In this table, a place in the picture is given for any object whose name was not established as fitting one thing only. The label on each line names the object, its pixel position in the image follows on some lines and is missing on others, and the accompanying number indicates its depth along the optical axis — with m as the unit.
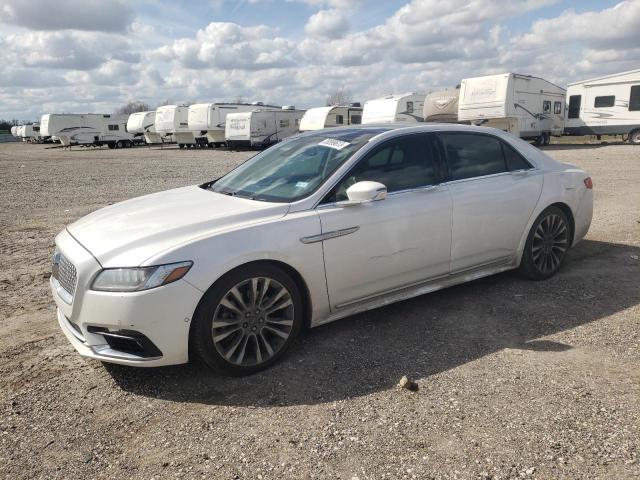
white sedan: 2.98
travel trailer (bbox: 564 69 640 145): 22.45
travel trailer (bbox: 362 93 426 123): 24.36
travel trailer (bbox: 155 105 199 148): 33.91
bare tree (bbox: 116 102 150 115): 98.50
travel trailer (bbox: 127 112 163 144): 38.12
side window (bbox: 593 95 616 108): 23.05
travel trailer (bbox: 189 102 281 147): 31.27
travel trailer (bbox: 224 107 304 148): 27.88
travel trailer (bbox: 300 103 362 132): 26.61
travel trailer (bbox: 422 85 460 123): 23.98
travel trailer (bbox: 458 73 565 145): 20.95
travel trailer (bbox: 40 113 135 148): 38.62
